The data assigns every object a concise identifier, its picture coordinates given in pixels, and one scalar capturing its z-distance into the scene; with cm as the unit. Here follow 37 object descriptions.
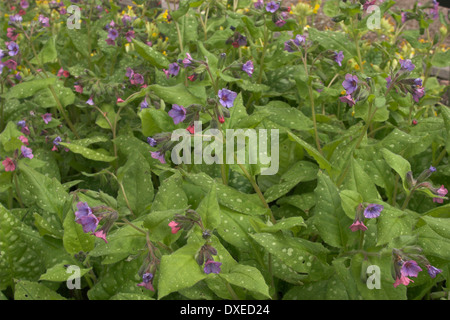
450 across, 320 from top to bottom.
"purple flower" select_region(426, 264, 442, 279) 57
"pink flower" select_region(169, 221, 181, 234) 58
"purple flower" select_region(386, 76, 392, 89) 68
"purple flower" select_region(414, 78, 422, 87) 66
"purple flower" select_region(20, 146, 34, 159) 73
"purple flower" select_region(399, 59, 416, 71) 67
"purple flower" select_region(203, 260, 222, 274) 57
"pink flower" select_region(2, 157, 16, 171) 72
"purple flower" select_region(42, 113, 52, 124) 84
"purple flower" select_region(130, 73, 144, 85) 86
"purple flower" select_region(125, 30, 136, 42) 92
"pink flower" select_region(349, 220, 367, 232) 60
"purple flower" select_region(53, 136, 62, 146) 82
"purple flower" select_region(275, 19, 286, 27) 83
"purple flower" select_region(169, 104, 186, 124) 64
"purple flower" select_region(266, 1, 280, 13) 82
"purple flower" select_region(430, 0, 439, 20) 87
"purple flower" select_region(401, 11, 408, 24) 88
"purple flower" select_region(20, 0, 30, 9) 121
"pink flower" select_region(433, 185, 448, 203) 63
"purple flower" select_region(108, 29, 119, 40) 92
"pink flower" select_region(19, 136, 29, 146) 77
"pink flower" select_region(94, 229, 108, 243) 60
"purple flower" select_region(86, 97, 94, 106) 82
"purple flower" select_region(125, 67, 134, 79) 86
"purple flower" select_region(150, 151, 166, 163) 67
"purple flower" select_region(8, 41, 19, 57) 83
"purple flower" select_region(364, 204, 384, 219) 59
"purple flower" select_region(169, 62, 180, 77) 78
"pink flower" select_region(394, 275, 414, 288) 56
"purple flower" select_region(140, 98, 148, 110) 77
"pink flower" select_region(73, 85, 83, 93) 88
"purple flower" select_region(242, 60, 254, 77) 75
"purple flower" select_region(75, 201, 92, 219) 59
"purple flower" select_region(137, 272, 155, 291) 59
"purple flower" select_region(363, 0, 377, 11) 80
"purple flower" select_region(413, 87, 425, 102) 67
